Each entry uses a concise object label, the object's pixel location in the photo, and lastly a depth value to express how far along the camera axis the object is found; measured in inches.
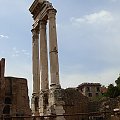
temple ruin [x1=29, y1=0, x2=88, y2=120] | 798.4
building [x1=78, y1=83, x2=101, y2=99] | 2174.0
